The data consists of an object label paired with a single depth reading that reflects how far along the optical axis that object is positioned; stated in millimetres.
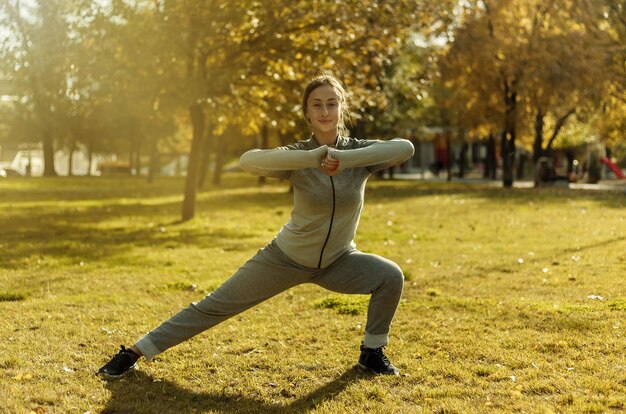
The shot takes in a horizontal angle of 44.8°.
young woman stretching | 4961
